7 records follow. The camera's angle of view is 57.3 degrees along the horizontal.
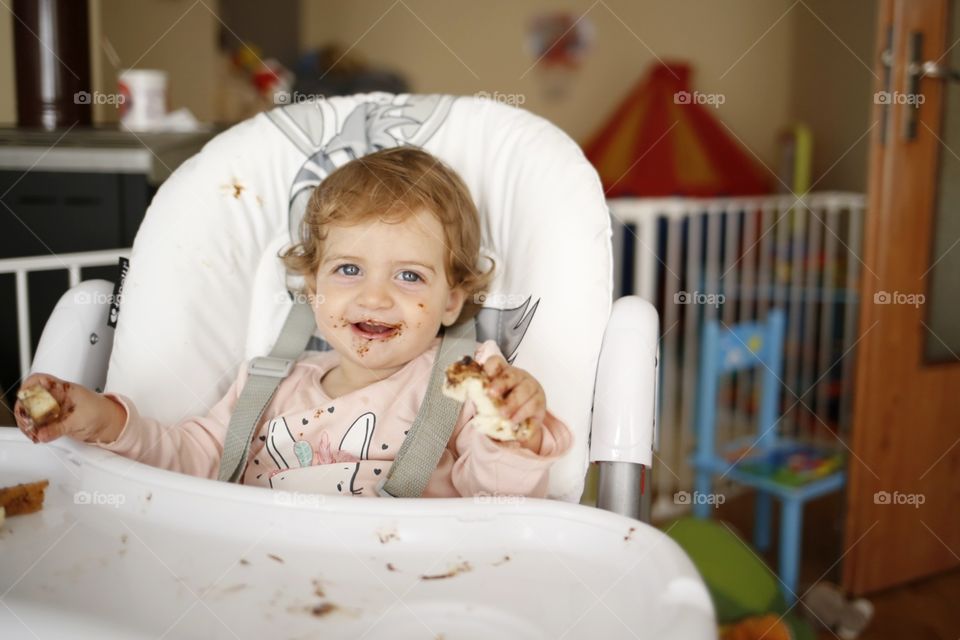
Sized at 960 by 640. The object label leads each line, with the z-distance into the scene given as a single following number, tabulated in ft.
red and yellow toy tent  13.05
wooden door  6.17
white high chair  2.14
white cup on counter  5.84
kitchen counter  4.56
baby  3.11
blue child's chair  6.33
